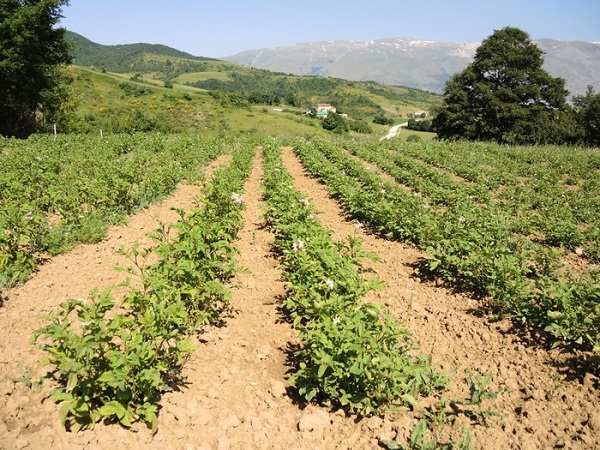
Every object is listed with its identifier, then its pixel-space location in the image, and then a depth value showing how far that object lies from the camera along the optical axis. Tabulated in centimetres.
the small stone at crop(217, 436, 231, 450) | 301
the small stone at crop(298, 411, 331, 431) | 327
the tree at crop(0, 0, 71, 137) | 2366
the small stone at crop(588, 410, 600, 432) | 319
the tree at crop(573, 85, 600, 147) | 3650
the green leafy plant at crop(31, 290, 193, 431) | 273
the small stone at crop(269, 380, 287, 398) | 369
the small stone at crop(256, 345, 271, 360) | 431
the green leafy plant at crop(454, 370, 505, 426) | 332
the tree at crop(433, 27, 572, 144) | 3453
